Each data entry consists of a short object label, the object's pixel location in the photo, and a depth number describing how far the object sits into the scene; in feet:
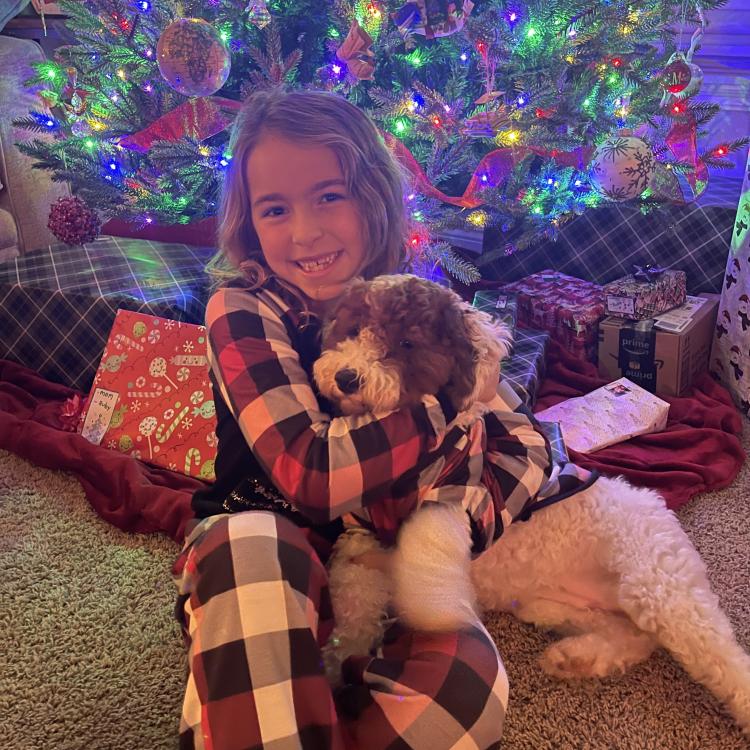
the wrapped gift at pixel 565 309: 7.54
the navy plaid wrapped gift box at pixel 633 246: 8.03
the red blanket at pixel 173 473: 5.44
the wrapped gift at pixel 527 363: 6.55
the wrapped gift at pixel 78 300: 7.03
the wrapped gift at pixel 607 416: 6.36
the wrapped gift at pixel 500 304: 7.26
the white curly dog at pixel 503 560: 3.27
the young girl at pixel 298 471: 2.90
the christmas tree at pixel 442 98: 5.97
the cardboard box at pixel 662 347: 6.97
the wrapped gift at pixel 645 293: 7.27
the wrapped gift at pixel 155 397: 6.12
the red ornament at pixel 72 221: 7.71
